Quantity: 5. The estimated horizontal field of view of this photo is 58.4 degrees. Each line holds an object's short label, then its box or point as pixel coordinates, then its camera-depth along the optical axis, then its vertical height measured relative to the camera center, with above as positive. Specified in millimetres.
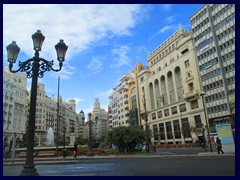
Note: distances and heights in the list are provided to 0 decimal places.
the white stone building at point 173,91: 56312 +11768
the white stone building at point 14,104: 73125 +12431
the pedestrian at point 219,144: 19841 -1492
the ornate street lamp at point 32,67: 7293 +2804
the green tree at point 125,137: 25094 -512
